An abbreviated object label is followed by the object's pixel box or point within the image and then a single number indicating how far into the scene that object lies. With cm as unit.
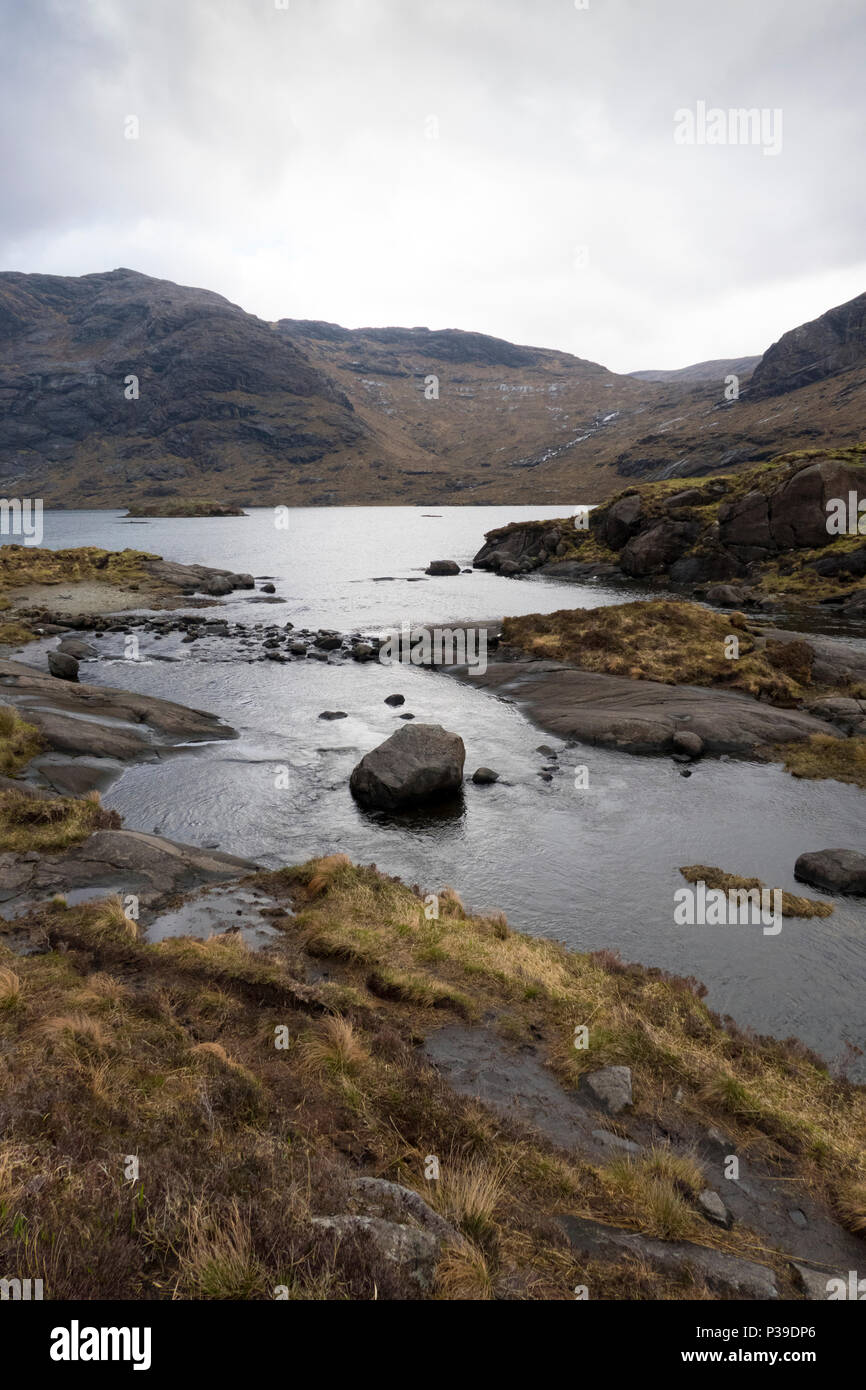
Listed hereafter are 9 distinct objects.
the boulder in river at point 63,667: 3722
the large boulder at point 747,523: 7081
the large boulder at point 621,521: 8344
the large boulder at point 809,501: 6656
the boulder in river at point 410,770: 2378
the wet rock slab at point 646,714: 2955
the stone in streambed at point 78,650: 4425
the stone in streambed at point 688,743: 2850
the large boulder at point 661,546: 7712
